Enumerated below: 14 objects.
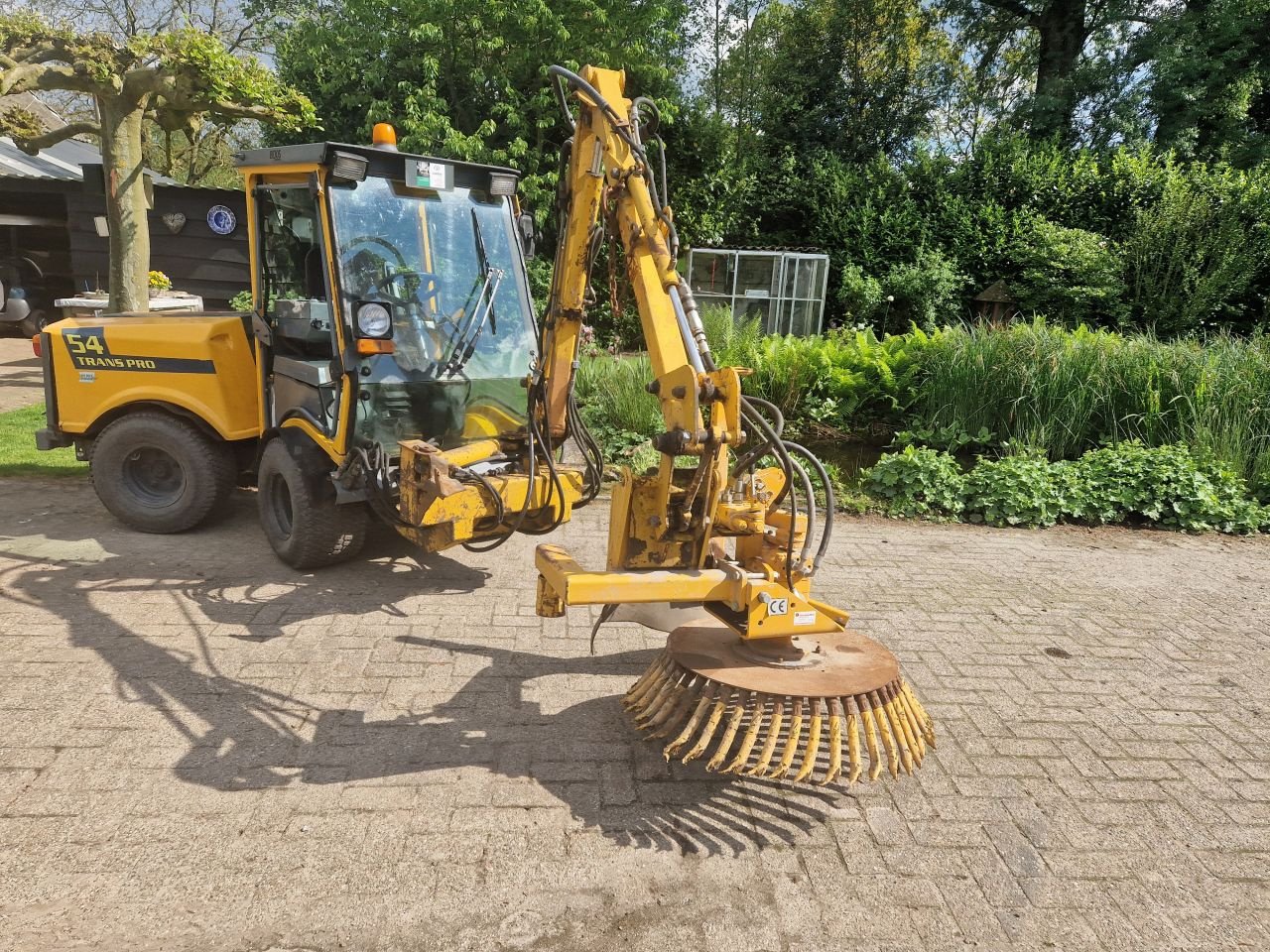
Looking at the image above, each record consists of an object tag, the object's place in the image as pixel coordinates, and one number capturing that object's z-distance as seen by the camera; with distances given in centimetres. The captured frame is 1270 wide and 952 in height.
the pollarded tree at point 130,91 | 806
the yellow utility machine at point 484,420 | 330
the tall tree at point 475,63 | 1362
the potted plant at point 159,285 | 1186
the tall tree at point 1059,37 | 1770
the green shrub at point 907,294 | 1514
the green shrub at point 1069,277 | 1423
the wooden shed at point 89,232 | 1471
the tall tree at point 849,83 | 1866
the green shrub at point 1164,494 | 737
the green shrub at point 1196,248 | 1373
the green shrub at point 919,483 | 748
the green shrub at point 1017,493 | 732
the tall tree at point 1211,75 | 1662
